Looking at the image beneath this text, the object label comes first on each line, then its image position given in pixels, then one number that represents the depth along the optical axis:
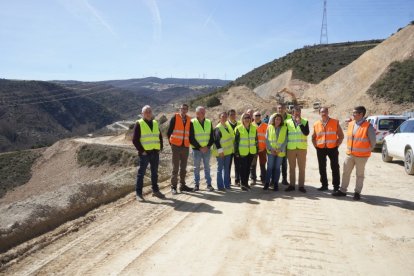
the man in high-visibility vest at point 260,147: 9.28
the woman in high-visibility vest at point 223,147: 8.88
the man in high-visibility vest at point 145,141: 8.14
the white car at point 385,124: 15.59
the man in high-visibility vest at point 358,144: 7.82
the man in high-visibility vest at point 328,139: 8.38
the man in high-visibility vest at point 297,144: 8.61
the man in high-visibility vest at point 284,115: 8.91
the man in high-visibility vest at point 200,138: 8.72
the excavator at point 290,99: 50.22
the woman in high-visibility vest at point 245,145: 8.90
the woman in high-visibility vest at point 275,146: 8.68
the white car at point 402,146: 11.34
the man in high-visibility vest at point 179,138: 8.66
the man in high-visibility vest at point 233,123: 9.18
